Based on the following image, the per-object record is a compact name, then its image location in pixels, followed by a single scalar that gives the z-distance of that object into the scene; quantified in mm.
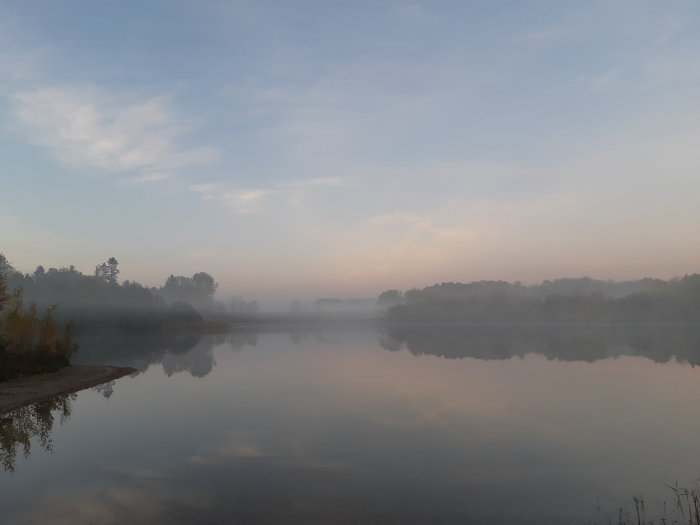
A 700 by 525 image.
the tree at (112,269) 174375
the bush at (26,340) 31962
